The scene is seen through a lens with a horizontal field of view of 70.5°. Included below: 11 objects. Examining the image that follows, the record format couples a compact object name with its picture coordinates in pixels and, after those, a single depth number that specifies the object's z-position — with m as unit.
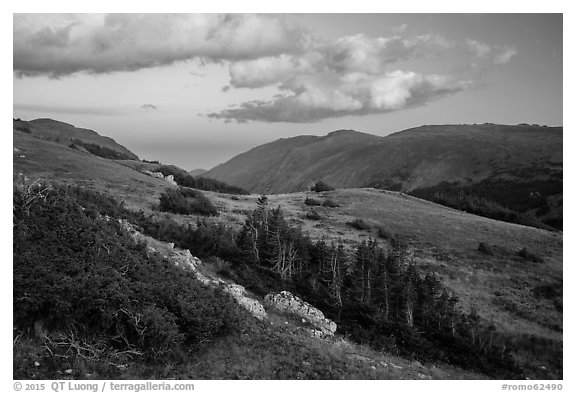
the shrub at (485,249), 38.84
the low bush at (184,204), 36.88
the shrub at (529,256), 37.59
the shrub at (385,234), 42.30
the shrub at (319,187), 70.43
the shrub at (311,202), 55.85
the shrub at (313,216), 47.22
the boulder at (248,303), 15.68
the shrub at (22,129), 67.21
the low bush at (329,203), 55.81
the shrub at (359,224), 44.91
